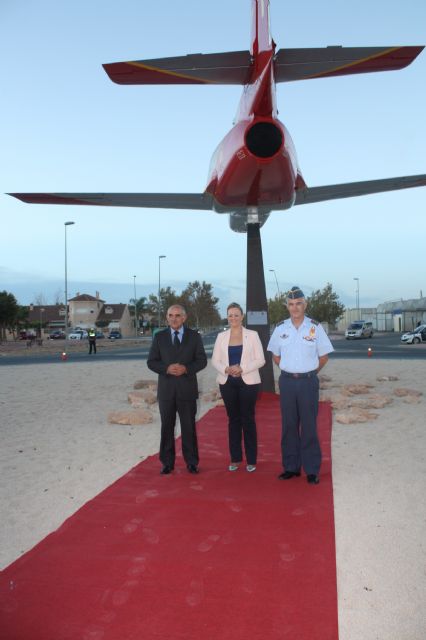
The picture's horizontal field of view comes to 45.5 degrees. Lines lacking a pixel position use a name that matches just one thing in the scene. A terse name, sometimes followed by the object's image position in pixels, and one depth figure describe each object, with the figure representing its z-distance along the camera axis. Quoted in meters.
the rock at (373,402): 8.76
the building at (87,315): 87.39
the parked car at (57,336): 61.50
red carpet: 2.43
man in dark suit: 4.77
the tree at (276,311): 68.47
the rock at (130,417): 7.70
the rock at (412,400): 9.11
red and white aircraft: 6.16
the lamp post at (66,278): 35.54
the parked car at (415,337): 32.81
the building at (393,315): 57.00
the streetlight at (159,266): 51.78
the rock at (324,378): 12.37
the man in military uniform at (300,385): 4.50
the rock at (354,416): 7.49
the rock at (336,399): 8.68
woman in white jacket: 4.78
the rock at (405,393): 9.57
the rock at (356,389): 10.39
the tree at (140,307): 94.44
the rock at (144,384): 11.86
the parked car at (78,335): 61.34
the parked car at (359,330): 41.53
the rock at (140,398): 9.55
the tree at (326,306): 67.25
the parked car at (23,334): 62.91
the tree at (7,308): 51.06
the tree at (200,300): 69.62
